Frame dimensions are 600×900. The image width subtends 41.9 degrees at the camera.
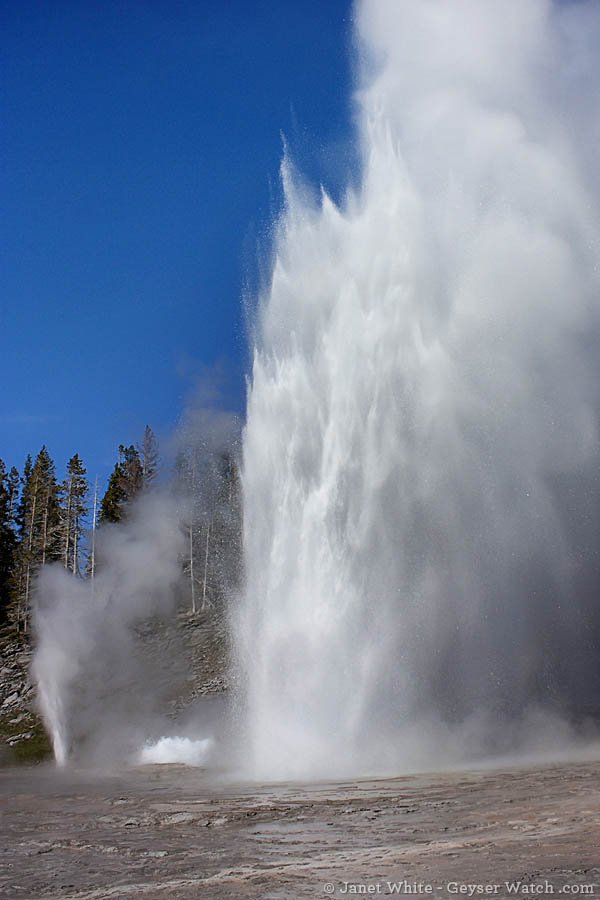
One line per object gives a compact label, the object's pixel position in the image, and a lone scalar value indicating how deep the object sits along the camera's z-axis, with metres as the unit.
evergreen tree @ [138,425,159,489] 55.53
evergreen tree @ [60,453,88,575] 47.59
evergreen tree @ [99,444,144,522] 51.62
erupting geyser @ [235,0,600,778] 17.25
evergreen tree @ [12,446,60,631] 45.75
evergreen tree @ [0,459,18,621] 49.59
